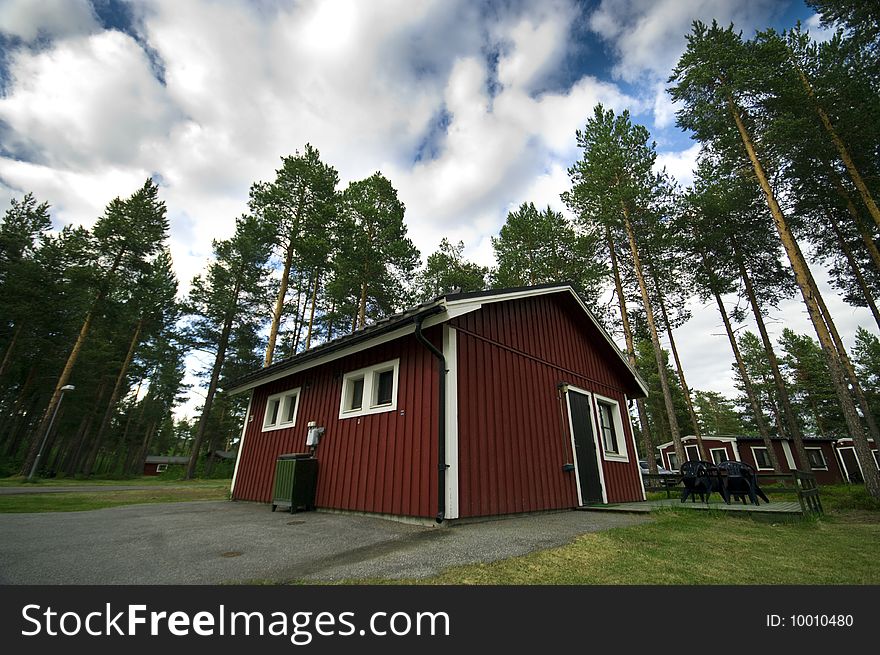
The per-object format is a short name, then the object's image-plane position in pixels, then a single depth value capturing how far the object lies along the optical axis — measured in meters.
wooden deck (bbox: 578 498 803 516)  5.92
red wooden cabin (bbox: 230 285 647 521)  5.95
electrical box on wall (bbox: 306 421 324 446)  7.84
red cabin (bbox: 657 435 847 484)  25.14
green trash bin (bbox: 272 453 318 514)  7.35
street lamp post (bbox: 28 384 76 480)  16.54
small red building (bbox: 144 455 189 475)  41.22
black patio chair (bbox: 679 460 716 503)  7.07
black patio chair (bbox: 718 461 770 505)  6.75
